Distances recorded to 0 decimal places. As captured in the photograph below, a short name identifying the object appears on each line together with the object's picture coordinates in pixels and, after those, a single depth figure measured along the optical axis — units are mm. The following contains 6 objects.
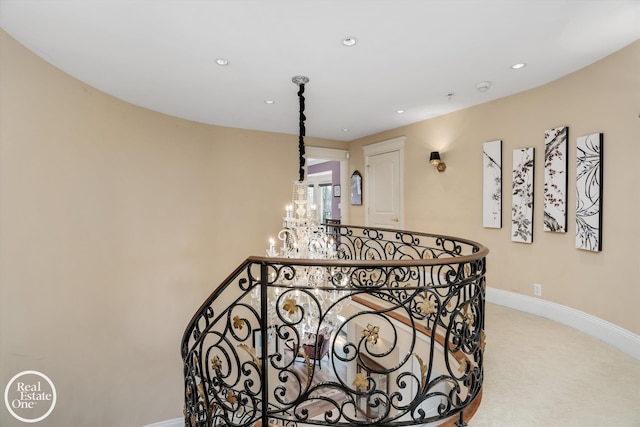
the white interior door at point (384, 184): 5277
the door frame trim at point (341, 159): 6133
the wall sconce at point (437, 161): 4435
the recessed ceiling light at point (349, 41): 2435
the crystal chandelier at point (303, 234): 2867
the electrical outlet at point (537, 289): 3441
